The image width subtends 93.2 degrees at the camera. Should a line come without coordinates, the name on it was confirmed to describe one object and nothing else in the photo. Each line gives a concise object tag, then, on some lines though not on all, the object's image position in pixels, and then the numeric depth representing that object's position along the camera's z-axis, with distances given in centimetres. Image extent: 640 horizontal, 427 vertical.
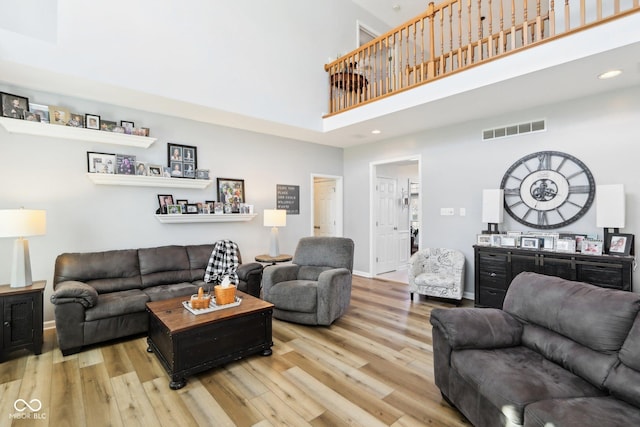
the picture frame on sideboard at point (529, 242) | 372
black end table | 268
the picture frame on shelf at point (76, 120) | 346
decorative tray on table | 262
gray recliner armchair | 344
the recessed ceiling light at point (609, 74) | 295
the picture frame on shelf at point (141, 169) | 394
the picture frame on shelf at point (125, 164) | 381
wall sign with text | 546
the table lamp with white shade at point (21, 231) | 267
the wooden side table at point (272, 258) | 458
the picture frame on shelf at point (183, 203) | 430
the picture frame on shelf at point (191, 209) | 434
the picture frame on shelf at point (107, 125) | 367
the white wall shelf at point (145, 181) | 365
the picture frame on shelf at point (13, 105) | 313
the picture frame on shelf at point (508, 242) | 388
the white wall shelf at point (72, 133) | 314
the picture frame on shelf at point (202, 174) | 441
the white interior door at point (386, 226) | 610
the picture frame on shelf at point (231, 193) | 473
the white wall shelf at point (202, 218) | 412
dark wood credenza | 311
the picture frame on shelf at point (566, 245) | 344
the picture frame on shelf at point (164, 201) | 412
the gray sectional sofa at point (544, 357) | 140
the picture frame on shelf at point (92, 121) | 358
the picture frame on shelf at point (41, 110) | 328
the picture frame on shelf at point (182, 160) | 425
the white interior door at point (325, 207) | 661
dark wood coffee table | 231
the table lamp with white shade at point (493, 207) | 404
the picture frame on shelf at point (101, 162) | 367
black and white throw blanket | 342
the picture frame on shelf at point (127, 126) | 381
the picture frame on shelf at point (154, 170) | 403
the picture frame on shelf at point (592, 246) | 328
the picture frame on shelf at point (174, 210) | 414
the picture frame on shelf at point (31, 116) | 321
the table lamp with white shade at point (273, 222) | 477
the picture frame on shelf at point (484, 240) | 409
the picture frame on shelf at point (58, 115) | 335
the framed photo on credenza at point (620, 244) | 318
